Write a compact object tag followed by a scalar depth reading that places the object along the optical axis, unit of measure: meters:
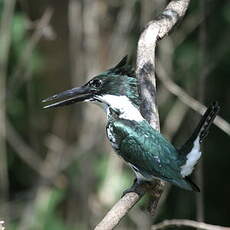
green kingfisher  7.30
